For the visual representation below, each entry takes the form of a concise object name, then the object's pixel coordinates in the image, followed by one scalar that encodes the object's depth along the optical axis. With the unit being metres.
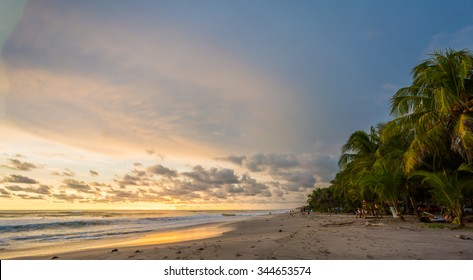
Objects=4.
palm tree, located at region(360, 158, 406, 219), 16.73
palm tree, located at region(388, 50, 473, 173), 12.00
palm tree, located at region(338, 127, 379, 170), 24.73
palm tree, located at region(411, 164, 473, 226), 11.82
